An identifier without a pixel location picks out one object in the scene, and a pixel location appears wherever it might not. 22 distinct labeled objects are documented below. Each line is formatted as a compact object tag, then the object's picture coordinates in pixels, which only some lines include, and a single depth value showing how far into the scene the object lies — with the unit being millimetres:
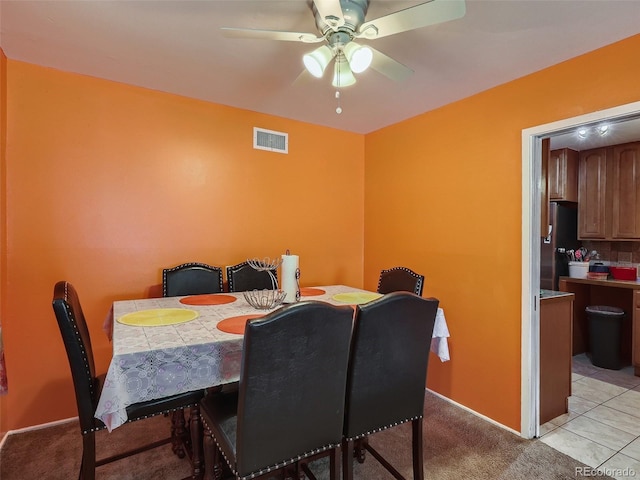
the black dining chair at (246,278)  2663
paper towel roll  2035
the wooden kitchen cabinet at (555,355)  2375
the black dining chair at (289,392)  1180
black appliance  3691
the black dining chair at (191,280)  2461
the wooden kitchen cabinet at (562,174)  3797
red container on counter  3449
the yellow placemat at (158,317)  1636
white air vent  3076
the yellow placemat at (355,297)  2212
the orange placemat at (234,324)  1547
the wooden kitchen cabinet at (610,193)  3523
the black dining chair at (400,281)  2357
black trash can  3381
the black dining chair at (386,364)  1435
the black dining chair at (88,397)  1396
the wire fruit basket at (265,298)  2010
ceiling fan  1311
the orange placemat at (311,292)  2410
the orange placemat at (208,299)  2135
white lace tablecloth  1266
